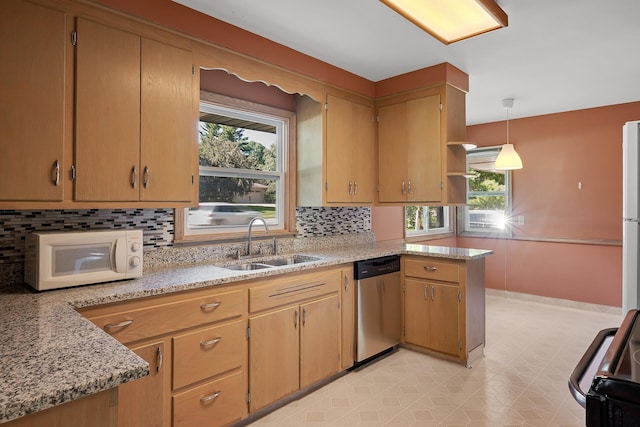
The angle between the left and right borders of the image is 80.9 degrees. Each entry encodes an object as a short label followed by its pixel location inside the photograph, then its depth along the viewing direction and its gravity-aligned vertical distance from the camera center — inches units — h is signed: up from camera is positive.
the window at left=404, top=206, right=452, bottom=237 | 201.4 -2.3
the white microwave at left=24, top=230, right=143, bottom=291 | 70.2 -8.2
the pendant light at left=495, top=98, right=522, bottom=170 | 167.3 +25.8
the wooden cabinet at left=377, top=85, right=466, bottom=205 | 133.6 +25.8
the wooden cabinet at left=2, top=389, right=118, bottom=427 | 34.6 -19.0
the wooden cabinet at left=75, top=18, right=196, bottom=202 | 76.1 +21.7
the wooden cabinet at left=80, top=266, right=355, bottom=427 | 70.9 -29.7
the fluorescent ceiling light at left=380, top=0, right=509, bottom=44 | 84.9 +48.4
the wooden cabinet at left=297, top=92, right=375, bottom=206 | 129.3 +23.5
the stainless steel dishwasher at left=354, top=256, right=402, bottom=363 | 119.9 -29.8
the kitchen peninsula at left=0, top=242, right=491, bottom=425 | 34.7 -15.3
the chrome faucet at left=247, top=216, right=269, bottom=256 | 113.7 -4.7
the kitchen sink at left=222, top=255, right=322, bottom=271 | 109.7 -14.2
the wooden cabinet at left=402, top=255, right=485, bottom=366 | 121.0 -30.0
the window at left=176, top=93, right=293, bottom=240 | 114.3 +16.1
